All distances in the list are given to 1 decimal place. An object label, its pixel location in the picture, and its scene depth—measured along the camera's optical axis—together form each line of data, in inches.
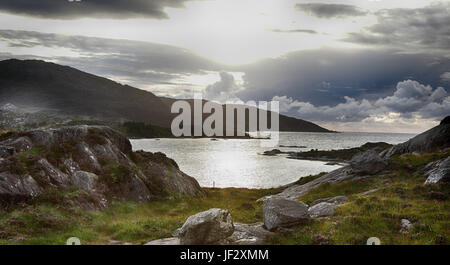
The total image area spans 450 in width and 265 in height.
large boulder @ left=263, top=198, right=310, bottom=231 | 727.1
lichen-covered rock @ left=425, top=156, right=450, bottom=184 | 1091.5
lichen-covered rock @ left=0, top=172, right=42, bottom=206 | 913.6
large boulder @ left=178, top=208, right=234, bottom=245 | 644.1
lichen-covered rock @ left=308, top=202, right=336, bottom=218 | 869.0
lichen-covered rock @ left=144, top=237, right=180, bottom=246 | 690.2
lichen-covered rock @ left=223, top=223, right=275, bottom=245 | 665.0
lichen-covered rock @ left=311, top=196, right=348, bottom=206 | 1096.5
